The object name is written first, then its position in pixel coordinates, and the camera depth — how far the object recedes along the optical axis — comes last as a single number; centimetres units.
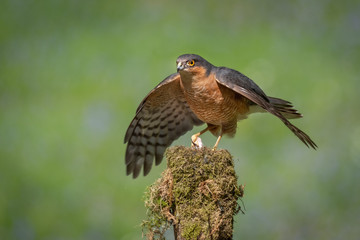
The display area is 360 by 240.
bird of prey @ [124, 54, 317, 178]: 779
